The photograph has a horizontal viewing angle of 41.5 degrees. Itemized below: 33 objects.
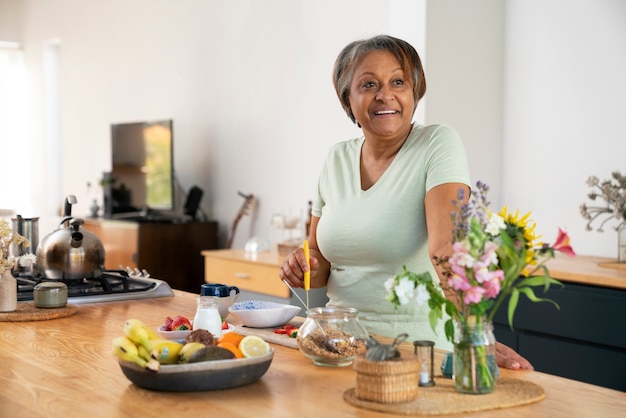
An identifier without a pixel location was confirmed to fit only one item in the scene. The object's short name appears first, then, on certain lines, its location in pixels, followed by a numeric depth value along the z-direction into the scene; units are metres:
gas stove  2.63
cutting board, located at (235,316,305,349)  1.90
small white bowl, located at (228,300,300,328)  2.03
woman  2.06
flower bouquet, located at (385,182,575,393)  1.35
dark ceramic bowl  1.48
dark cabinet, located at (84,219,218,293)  5.60
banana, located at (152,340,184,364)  1.51
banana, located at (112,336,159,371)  1.47
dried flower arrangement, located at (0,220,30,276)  2.32
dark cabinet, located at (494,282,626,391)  3.05
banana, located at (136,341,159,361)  1.50
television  5.90
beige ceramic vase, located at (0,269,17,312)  2.34
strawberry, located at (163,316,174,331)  1.93
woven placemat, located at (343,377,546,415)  1.37
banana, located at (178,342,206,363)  1.52
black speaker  5.93
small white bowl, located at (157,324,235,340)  1.84
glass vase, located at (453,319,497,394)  1.42
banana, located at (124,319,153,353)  1.52
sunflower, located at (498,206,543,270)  1.40
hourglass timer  1.49
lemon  1.58
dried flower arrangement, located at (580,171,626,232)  3.44
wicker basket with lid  1.40
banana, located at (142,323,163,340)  1.55
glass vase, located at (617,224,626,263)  3.43
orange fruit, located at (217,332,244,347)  1.64
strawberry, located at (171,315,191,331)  1.91
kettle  2.69
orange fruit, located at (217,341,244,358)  1.58
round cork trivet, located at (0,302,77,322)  2.29
